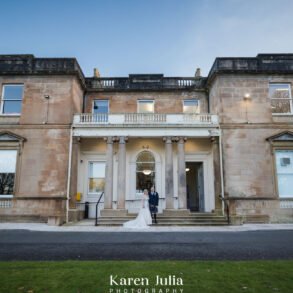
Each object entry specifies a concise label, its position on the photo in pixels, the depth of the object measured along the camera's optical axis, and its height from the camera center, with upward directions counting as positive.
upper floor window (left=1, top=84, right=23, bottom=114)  15.34 +5.54
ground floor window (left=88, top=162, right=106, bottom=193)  16.88 +0.99
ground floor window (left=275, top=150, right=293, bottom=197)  14.29 +1.20
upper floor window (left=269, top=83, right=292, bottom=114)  15.30 +5.58
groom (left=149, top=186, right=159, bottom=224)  13.38 -0.40
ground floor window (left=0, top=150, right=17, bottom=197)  14.23 +1.16
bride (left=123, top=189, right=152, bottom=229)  12.08 -1.25
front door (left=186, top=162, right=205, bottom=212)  17.54 +0.49
